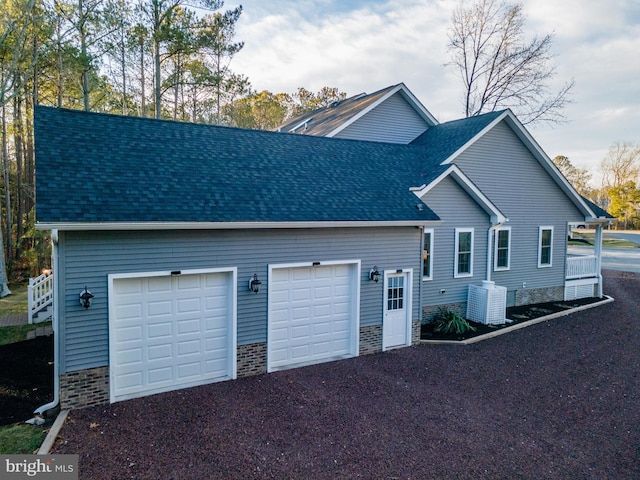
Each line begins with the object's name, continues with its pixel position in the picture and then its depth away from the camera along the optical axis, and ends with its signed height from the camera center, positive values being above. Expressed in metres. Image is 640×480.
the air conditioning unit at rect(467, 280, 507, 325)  12.43 -2.64
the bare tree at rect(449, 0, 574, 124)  22.70 +9.82
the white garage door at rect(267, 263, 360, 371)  8.61 -2.21
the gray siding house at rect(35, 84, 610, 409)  6.74 -0.60
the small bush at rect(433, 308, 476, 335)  11.40 -3.04
